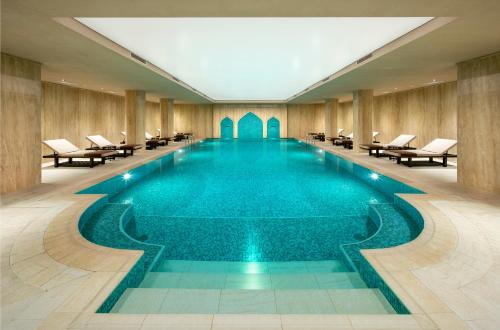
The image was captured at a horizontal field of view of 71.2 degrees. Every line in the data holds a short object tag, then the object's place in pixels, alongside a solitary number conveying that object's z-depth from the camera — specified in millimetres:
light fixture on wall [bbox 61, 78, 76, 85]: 11848
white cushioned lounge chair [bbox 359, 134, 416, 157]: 13188
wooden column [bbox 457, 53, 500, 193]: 6562
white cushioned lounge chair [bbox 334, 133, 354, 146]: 18383
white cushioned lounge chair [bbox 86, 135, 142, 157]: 13297
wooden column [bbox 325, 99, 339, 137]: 20531
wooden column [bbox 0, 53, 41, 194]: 6531
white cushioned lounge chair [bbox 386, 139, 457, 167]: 10539
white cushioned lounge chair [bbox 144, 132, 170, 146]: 19206
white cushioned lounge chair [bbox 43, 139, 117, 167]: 10423
